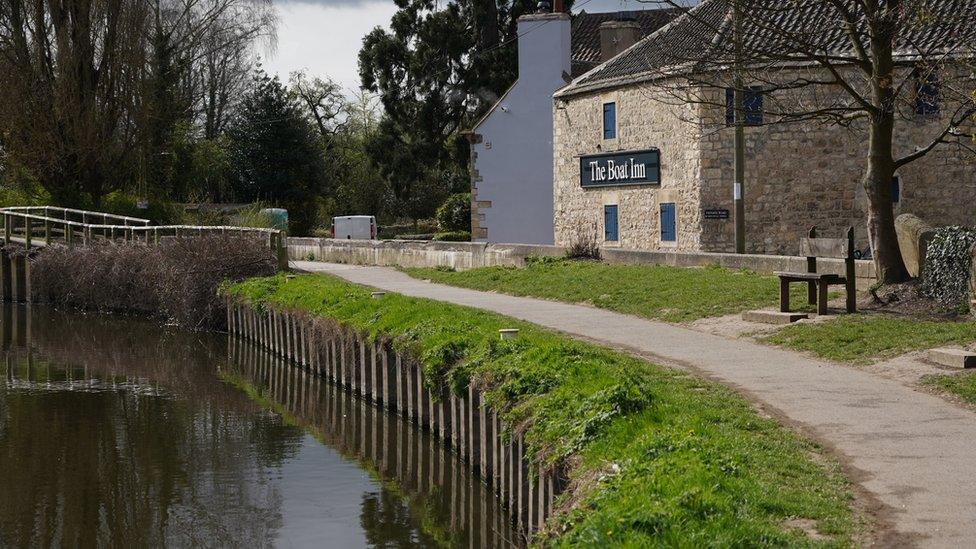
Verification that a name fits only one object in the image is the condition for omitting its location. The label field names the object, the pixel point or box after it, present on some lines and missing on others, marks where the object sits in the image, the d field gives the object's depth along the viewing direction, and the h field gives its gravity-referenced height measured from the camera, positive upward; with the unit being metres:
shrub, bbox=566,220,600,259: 27.65 -0.36
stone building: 29.89 +1.37
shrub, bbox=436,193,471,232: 54.59 +0.96
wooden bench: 16.72 -0.64
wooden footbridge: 32.91 +0.31
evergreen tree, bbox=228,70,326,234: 55.25 +3.65
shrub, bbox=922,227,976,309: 15.56 -0.50
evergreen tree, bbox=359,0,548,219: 53.94 +6.93
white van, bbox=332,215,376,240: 52.78 +0.47
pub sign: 32.81 +1.71
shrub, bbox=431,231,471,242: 51.25 -0.02
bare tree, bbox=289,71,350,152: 78.50 +8.54
